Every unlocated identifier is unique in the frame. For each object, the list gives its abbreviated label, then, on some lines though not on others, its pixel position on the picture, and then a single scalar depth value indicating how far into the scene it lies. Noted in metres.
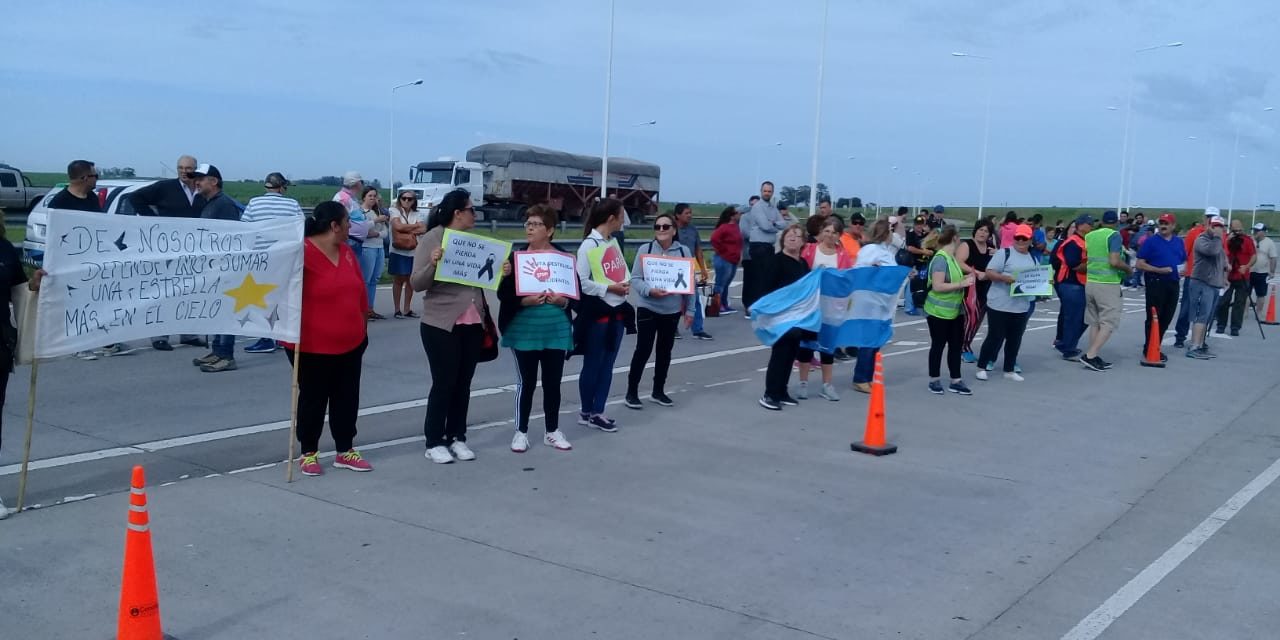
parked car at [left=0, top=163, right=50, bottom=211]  38.56
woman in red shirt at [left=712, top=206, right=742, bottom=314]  16.91
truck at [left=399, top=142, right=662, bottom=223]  45.00
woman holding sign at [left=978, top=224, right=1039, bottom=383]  11.95
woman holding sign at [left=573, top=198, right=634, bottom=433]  8.52
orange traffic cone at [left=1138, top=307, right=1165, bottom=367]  14.03
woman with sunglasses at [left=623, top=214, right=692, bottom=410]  9.62
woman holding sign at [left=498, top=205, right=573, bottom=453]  7.79
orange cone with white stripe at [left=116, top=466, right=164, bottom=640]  4.29
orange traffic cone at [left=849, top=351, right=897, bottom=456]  8.37
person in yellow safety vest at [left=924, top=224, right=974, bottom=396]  11.01
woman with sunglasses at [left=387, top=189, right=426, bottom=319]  14.79
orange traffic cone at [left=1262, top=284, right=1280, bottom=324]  20.78
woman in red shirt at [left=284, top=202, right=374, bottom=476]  6.97
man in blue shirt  14.38
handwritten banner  6.14
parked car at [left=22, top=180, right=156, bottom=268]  14.35
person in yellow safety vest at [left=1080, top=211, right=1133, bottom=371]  13.40
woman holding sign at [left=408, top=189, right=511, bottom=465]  7.29
